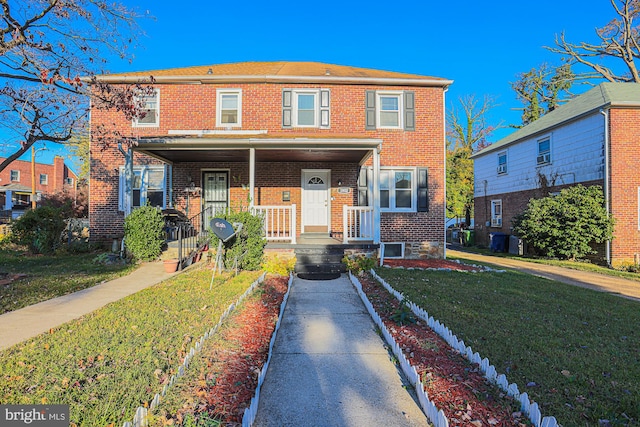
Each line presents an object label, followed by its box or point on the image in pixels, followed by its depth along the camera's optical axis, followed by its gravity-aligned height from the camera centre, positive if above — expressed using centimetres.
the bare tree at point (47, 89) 496 +226
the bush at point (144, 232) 812 -43
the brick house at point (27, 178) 3158 +407
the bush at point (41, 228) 994 -42
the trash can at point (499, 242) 1562 -126
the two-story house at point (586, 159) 1083 +238
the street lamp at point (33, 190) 2177 +179
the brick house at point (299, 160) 1039 +186
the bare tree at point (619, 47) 1777 +1060
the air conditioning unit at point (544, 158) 1373 +261
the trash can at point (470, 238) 1918 -130
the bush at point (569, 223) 1091 -20
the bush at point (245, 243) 684 -61
